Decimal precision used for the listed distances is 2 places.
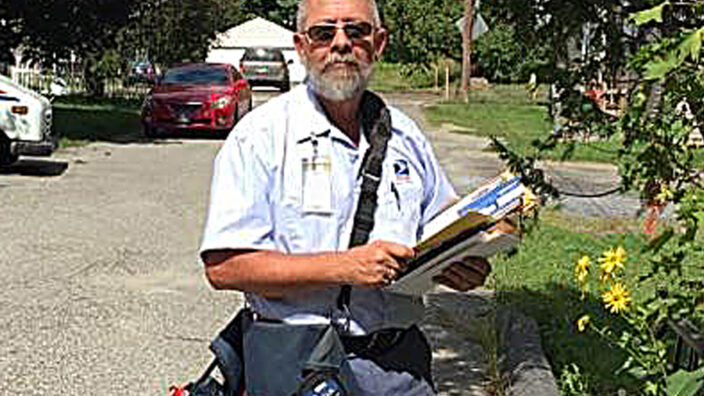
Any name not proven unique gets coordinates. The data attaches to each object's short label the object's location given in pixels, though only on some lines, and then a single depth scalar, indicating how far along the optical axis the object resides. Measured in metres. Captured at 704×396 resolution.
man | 3.22
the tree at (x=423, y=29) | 57.97
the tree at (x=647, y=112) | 3.81
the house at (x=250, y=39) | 78.75
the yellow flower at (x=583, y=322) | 4.82
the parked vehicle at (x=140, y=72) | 45.18
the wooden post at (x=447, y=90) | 52.47
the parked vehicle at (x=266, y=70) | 53.09
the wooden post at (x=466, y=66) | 47.41
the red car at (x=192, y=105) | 26.69
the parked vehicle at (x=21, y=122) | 17.36
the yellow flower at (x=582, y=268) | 4.70
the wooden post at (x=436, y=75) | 64.14
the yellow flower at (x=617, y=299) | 4.39
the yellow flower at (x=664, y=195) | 4.51
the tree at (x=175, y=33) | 42.97
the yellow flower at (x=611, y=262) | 4.43
